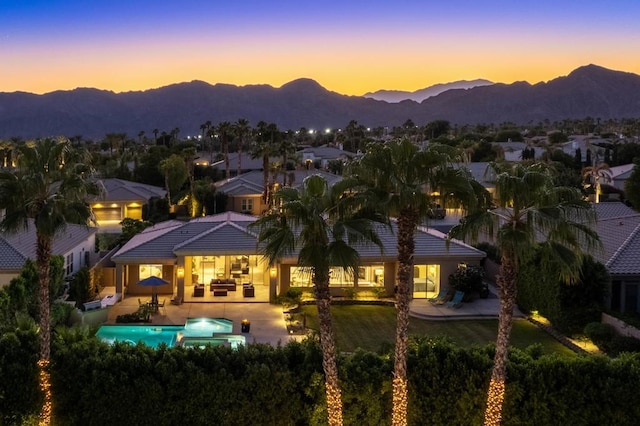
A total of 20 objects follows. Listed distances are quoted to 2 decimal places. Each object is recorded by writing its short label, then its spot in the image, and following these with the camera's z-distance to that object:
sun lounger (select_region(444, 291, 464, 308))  26.87
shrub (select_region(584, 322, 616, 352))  20.95
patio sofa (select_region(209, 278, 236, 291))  28.83
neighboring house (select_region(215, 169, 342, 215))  53.78
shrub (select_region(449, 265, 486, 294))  27.80
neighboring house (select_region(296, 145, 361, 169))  93.25
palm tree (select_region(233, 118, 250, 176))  81.38
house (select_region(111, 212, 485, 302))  28.05
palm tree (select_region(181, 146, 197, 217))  52.69
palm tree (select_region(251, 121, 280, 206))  52.75
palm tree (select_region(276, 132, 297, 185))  63.72
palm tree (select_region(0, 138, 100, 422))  13.41
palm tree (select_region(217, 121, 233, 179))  85.77
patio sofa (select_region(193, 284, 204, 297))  28.44
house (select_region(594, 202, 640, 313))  22.78
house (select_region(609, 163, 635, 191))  57.83
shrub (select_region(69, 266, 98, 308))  26.05
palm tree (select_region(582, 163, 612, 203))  43.81
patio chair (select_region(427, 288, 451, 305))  27.52
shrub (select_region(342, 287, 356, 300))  28.48
